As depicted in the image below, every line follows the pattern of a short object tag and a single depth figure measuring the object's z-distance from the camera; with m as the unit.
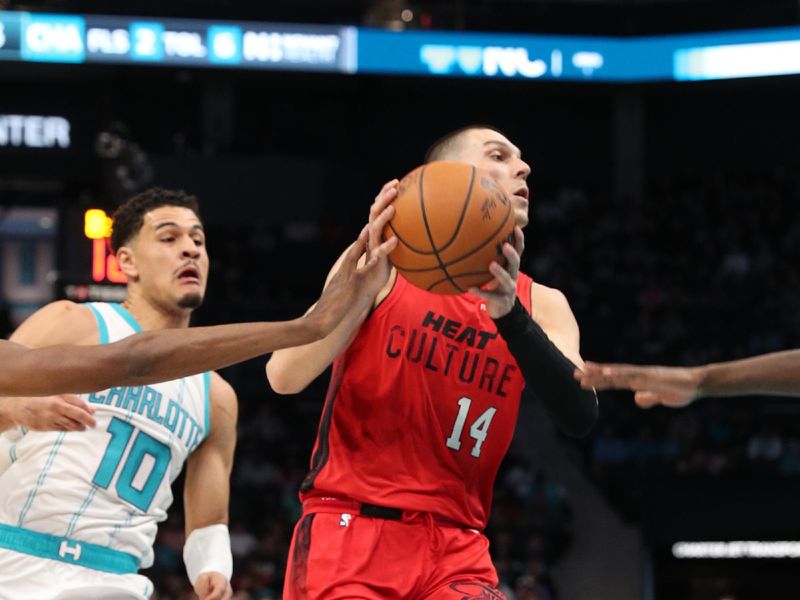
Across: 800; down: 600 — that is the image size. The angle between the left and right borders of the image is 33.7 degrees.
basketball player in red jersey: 4.05
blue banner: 15.86
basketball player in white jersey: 4.82
